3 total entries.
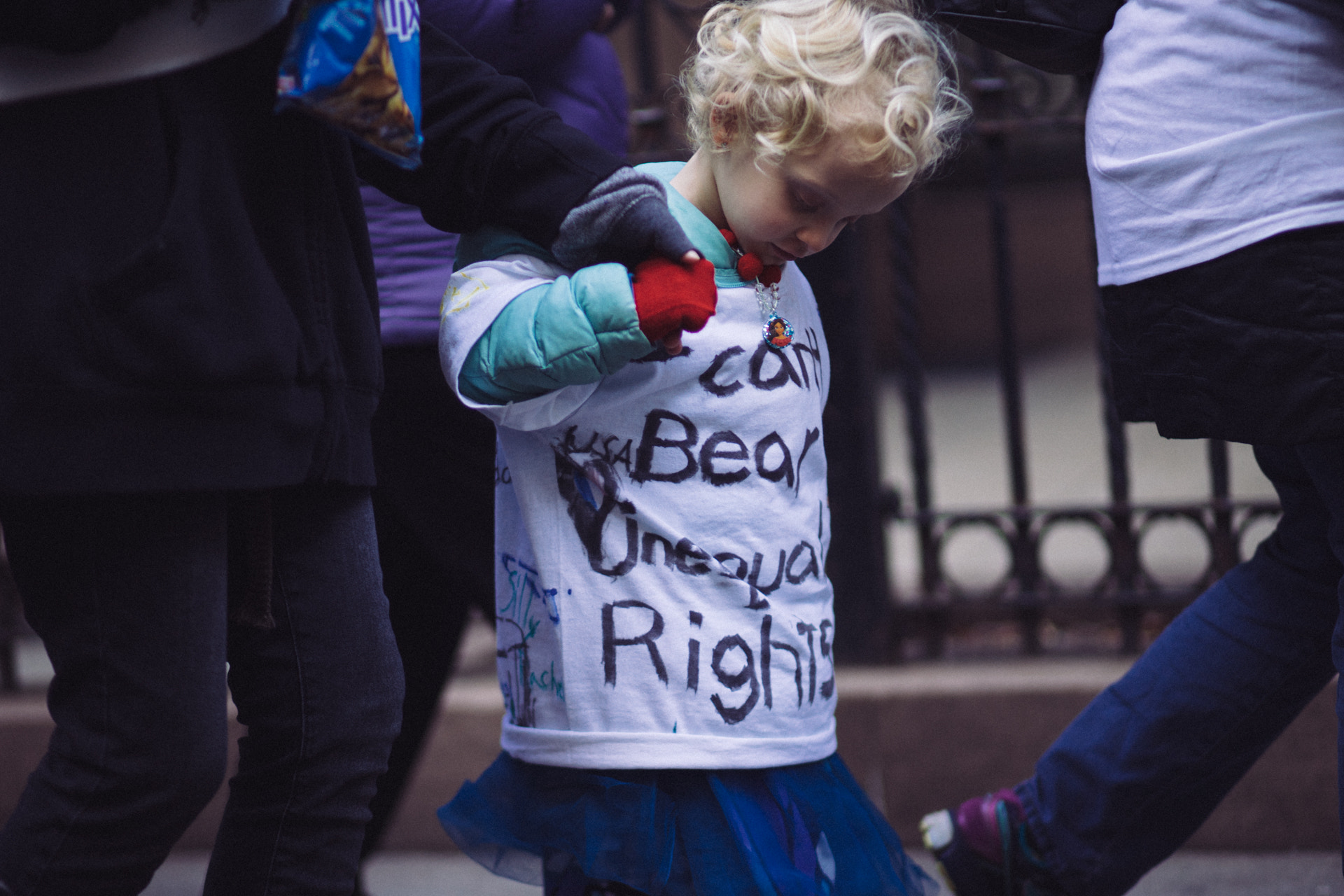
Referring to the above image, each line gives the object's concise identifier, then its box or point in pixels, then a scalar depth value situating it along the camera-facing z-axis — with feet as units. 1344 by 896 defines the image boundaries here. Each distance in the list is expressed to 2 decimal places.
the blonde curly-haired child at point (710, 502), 10.49
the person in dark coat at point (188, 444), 9.75
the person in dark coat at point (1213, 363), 10.53
